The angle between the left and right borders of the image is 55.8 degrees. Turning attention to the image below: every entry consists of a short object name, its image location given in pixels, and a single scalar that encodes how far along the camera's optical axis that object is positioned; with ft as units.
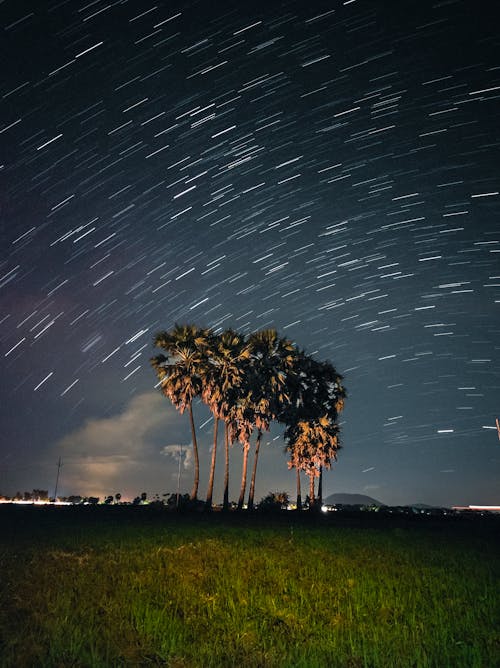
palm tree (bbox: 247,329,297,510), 155.33
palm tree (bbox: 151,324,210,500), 147.02
